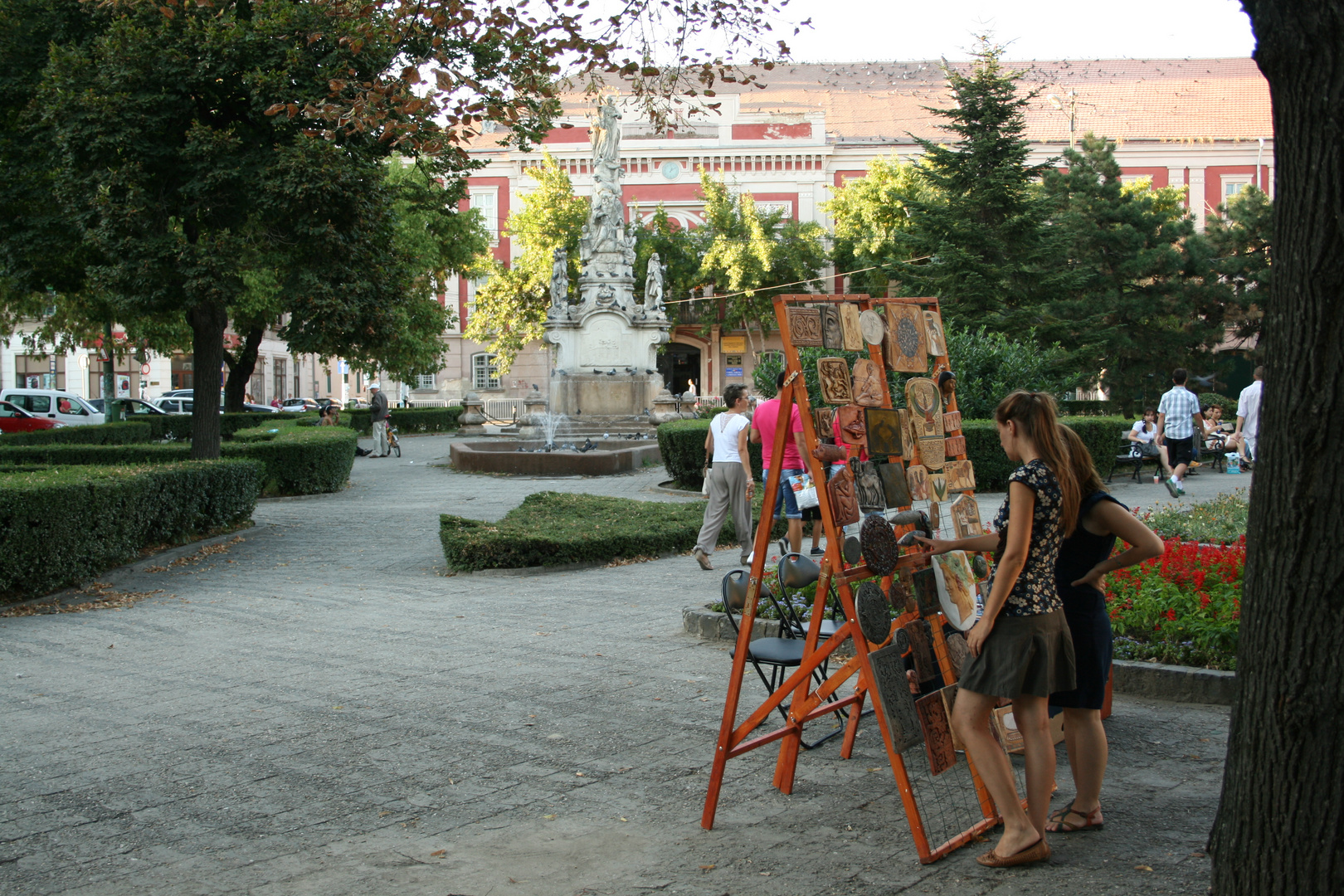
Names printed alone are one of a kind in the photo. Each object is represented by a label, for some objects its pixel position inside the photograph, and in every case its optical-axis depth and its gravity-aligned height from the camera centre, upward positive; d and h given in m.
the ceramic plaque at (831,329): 4.37 +0.31
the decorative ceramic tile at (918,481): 4.66 -0.30
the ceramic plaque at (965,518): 4.80 -0.46
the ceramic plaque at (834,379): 4.27 +0.12
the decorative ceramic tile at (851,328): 4.44 +0.33
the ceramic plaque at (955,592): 4.47 -0.73
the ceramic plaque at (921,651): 4.40 -0.95
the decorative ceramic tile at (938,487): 4.69 -0.33
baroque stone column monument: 30.72 +2.46
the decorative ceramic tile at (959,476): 4.84 -0.29
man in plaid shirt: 17.03 -0.25
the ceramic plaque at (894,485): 4.43 -0.30
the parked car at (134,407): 38.91 +0.44
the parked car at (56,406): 34.12 +0.45
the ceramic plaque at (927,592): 4.40 -0.72
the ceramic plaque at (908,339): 4.77 +0.30
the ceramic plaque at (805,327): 4.25 +0.32
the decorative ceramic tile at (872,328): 4.61 +0.34
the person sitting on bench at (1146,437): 19.14 -0.53
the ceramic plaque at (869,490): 4.36 -0.31
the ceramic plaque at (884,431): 4.38 -0.09
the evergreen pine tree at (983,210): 28.38 +5.08
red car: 31.95 -0.02
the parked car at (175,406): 44.16 +0.52
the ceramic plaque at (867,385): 4.43 +0.10
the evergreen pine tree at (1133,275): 32.47 +3.86
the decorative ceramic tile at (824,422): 4.22 -0.04
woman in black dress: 4.12 -0.78
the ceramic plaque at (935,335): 4.98 +0.33
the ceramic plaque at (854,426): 4.36 -0.06
